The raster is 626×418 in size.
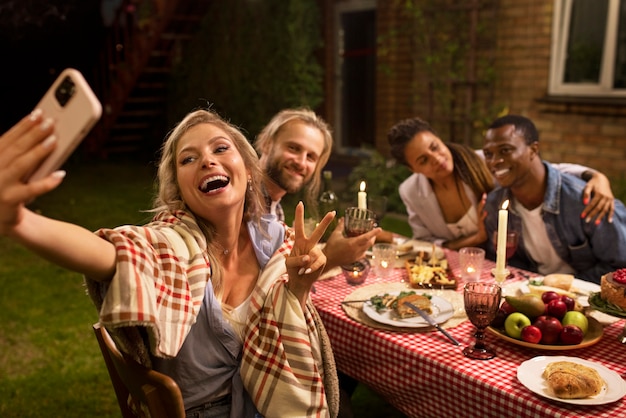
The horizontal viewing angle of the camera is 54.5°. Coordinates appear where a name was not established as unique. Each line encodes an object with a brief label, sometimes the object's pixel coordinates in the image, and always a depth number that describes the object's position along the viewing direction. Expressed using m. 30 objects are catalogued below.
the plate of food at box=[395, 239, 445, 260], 2.46
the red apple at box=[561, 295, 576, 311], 1.74
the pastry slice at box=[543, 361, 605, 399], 1.35
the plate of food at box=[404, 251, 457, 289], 2.13
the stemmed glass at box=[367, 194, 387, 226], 2.61
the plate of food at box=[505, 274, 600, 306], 1.96
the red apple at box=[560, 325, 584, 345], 1.60
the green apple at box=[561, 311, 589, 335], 1.66
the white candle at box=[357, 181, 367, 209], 2.07
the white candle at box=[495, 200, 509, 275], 1.91
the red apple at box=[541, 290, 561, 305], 1.76
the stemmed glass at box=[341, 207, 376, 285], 2.03
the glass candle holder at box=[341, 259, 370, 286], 2.17
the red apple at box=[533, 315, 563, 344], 1.61
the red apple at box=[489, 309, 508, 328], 1.71
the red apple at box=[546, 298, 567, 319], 1.70
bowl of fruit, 1.61
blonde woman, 1.29
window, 5.16
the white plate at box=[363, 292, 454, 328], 1.77
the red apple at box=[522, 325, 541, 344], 1.61
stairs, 8.98
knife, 1.68
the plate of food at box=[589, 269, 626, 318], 1.61
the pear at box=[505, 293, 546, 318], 1.68
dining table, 1.42
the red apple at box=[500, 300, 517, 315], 1.72
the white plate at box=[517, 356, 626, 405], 1.35
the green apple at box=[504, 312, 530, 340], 1.64
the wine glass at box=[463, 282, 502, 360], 1.58
